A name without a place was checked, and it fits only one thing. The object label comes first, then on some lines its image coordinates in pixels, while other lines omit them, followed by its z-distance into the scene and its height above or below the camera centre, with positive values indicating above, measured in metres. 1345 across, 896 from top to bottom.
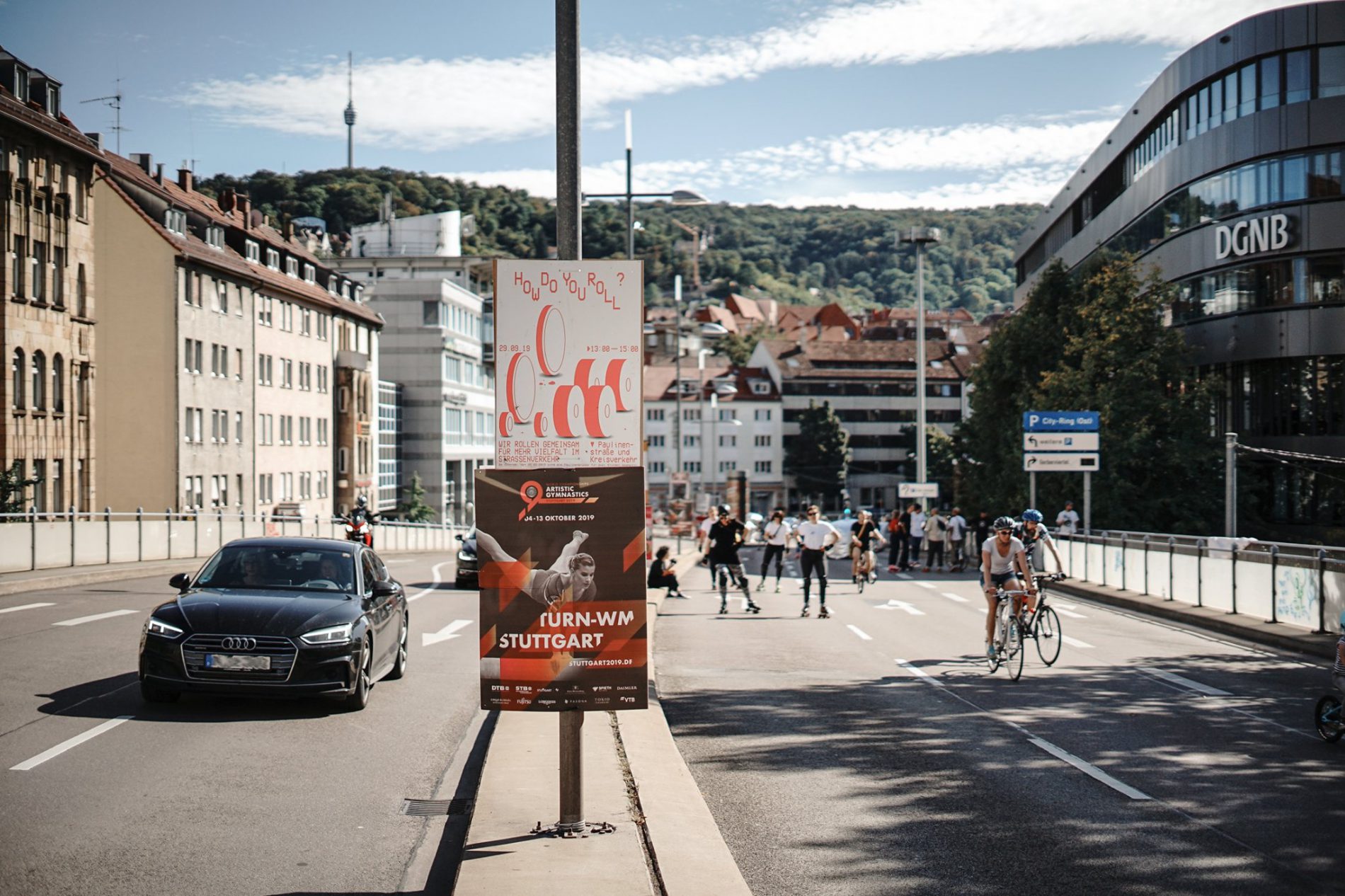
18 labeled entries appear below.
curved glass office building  44.59 +7.63
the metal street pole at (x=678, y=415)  57.97 +2.11
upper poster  7.09 +0.52
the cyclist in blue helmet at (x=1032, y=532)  17.47 -0.89
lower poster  6.79 -0.62
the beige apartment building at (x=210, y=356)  55.81 +4.90
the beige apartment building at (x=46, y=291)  43.31 +5.77
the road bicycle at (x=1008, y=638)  15.12 -1.94
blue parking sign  39.00 +1.16
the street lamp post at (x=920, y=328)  54.91 +5.40
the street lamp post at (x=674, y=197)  29.03 +5.69
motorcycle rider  33.84 -1.32
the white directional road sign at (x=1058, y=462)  38.69 +0.00
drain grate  8.46 -2.12
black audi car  11.16 -1.35
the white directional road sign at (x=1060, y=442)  38.88 +0.58
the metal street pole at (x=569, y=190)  7.09 +1.42
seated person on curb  29.06 -2.34
